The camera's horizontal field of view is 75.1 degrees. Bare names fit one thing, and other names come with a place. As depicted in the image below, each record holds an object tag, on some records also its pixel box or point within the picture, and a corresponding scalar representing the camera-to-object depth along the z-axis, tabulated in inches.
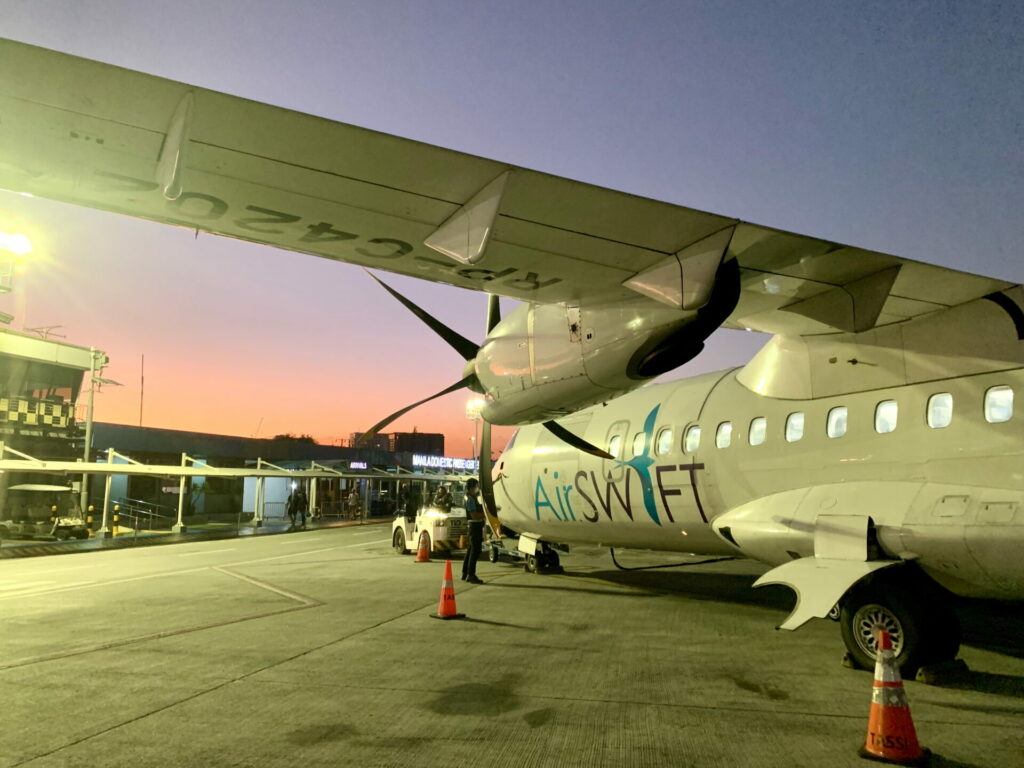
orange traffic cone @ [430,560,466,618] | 335.3
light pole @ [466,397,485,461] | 782.5
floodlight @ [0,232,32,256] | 976.9
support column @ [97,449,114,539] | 900.3
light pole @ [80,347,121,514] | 999.0
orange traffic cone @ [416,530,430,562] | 626.5
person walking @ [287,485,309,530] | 1263.5
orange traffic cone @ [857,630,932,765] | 157.3
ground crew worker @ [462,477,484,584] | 457.1
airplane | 156.5
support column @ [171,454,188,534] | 1033.8
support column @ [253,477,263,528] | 1198.6
